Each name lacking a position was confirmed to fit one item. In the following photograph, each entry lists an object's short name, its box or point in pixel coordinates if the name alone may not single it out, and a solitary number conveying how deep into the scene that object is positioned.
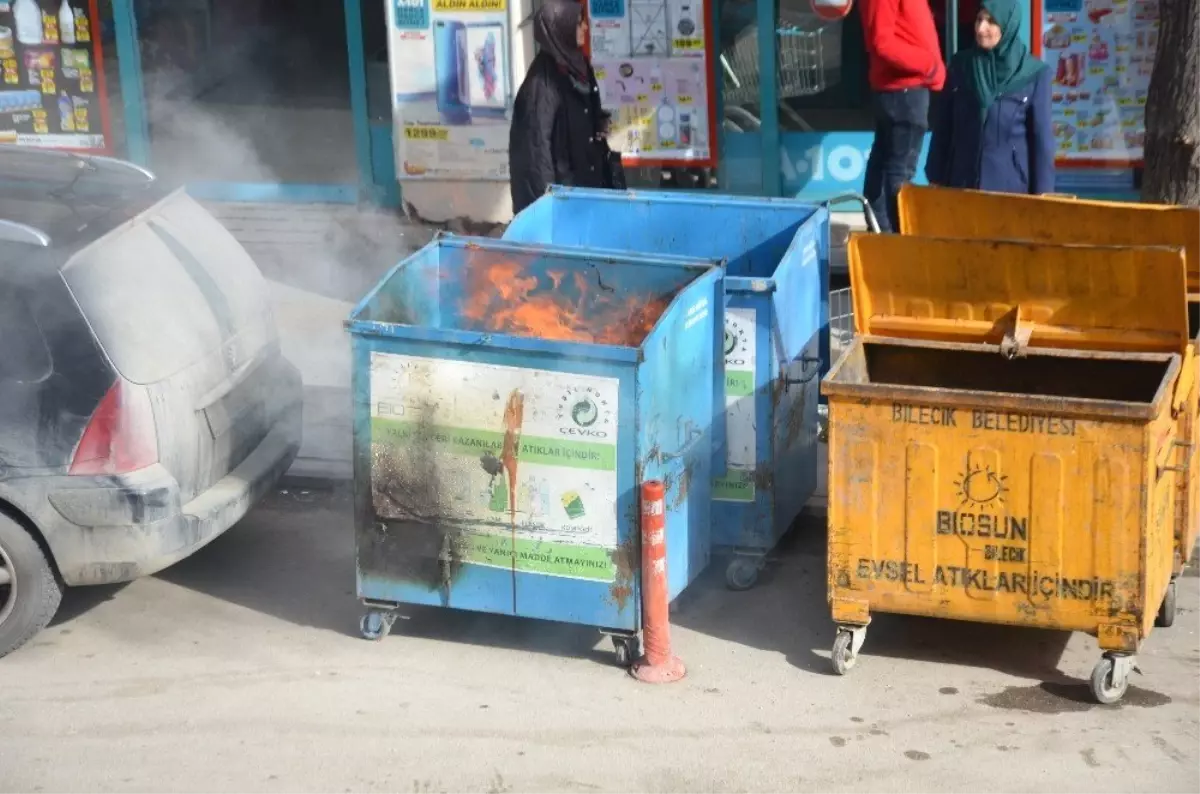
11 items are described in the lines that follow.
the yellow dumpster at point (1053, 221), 13.69
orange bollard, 11.63
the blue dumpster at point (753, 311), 13.30
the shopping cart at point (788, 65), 22.92
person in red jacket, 20.05
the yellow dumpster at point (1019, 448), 11.22
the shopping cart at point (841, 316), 17.33
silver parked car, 11.94
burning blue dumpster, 11.66
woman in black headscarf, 16.84
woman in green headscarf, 16.72
